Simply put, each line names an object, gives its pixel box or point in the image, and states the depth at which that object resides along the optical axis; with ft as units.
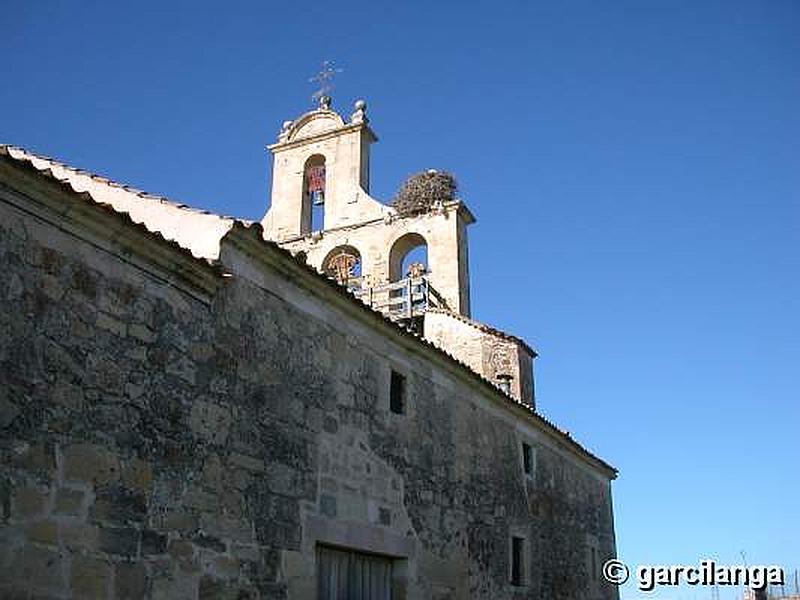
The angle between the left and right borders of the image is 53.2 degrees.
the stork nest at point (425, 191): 67.31
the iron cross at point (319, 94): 70.36
